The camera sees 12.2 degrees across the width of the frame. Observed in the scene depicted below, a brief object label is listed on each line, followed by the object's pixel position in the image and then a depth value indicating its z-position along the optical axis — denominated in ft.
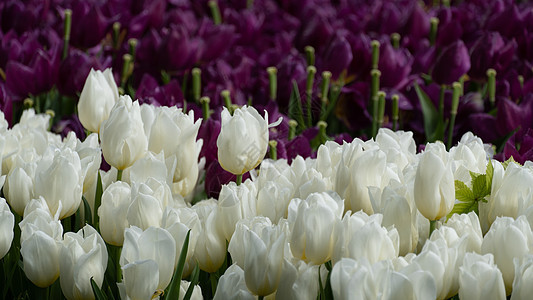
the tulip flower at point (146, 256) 7.16
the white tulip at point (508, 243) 7.17
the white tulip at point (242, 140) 7.63
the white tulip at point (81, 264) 7.25
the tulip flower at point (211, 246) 7.45
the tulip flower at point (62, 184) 7.56
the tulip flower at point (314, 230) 7.19
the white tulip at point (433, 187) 7.34
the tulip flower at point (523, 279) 7.05
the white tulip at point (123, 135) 7.67
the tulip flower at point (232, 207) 7.48
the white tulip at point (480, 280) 7.03
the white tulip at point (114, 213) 7.47
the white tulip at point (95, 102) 8.08
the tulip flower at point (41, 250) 7.30
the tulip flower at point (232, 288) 7.22
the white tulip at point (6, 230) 7.37
